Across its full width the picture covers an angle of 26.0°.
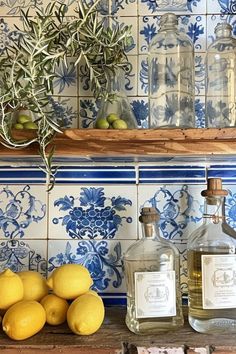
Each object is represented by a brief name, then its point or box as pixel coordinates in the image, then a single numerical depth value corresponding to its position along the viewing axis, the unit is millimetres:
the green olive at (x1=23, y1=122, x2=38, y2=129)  894
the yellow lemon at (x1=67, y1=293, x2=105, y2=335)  828
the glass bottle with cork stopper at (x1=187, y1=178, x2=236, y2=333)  856
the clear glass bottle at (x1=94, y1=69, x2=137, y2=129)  900
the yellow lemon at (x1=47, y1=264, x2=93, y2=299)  885
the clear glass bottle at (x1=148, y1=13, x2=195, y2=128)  909
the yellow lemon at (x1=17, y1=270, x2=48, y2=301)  909
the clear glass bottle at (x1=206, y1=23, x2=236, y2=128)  902
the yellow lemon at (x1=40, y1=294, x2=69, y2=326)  886
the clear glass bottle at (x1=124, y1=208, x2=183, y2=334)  863
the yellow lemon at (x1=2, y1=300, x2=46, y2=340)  814
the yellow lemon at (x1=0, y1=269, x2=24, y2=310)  863
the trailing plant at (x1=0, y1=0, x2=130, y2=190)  839
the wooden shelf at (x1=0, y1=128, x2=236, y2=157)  827
